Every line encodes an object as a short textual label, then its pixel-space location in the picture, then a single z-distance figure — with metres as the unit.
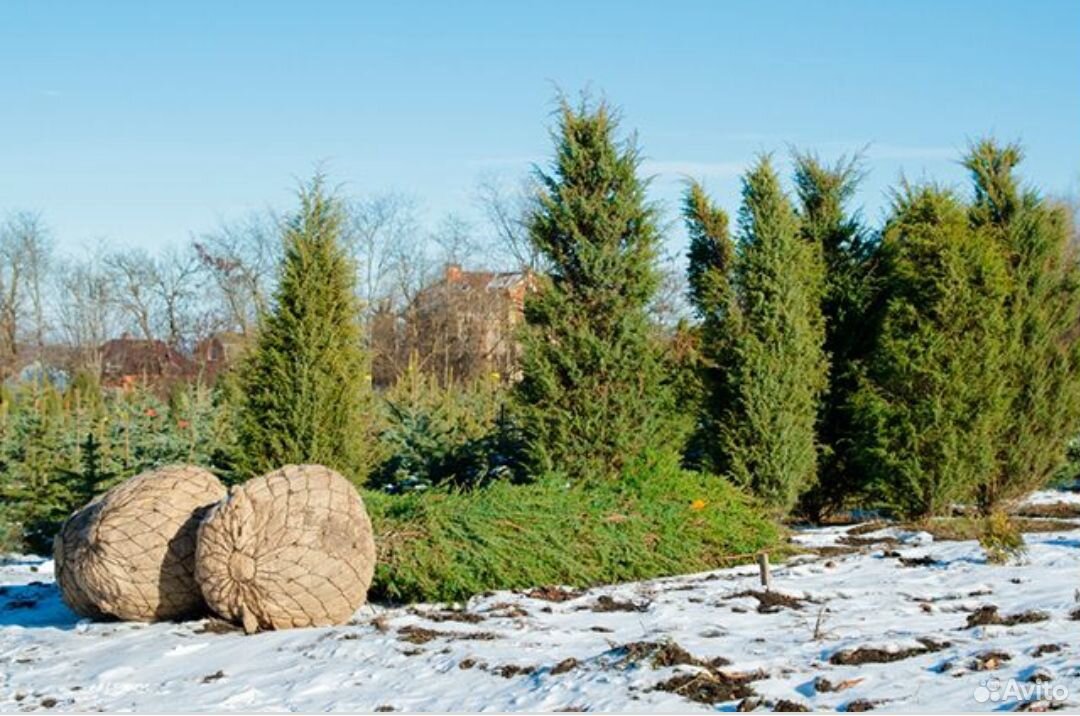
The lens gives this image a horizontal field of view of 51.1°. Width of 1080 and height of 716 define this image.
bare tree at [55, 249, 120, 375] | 44.69
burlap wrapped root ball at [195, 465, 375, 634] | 7.01
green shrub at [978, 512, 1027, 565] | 8.03
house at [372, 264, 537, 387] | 37.34
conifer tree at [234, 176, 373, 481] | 10.51
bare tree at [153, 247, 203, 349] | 42.84
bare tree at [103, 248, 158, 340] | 43.47
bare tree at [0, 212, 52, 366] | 43.53
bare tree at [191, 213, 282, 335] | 41.59
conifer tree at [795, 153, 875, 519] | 11.98
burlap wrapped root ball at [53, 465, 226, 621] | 7.38
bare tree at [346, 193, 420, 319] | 41.87
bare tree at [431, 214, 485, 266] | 43.84
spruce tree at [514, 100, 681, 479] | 10.30
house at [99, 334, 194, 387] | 38.33
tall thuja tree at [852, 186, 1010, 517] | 10.81
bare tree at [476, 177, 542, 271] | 41.29
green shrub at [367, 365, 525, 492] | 11.30
